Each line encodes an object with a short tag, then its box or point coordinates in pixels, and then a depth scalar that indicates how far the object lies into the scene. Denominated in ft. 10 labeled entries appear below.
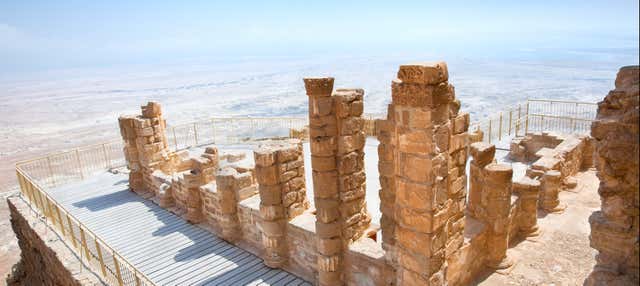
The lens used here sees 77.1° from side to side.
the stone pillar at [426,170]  18.80
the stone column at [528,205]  30.37
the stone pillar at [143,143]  49.75
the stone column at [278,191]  30.14
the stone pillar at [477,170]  28.30
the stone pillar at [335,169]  26.11
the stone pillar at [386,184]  25.93
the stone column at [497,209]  26.55
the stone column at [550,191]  34.55
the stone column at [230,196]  35.81
